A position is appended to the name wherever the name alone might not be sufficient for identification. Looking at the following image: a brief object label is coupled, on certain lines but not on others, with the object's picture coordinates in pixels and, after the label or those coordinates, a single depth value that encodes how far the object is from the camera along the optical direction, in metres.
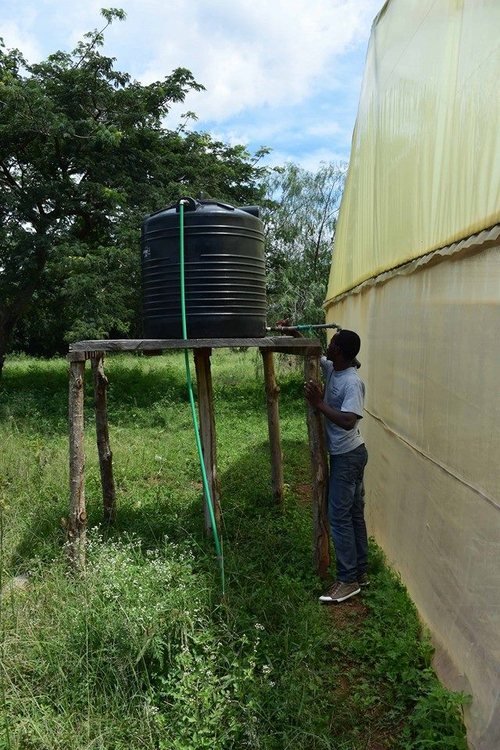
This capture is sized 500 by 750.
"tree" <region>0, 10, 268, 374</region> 12.52
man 4.46
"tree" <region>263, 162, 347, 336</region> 16.52
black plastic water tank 4.60
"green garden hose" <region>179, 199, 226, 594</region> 4.44
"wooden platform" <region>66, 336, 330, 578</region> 4.63
